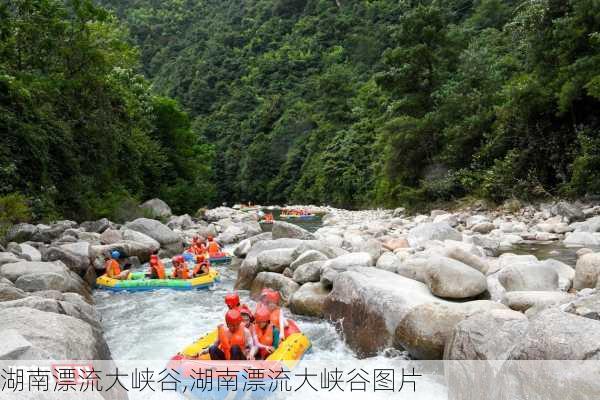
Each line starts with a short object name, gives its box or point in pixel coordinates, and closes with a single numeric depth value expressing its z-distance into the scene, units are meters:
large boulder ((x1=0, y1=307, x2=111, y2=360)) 4.68
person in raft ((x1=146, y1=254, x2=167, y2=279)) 12.22
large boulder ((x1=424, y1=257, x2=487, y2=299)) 6.95
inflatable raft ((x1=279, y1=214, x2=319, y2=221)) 33.12
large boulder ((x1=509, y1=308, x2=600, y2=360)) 3.65
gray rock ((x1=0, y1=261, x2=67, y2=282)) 9.45
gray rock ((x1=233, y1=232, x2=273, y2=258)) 15.60
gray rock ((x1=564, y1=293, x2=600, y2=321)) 4.52
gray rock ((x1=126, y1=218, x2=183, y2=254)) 17.82
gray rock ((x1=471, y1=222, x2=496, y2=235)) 14.88
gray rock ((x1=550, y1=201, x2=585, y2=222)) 14.02
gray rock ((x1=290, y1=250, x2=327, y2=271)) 10.02
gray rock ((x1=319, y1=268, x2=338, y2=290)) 8.77
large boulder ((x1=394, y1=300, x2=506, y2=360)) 5.91
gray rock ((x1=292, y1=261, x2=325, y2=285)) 9.48
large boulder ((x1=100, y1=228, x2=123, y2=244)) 15.45
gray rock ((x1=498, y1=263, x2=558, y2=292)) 6.83
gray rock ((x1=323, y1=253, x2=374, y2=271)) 8.84
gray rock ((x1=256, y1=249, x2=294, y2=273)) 10.81
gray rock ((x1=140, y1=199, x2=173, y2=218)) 24.77
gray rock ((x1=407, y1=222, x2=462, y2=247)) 12.17
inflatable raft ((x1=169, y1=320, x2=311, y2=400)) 5.29
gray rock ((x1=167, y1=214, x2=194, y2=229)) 23.97
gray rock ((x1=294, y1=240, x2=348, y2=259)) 10.66
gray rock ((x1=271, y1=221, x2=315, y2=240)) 14.91
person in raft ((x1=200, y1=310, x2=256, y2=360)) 5.67
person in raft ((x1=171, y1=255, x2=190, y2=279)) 12.32
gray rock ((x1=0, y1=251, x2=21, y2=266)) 10.31
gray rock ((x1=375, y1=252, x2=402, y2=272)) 8.88
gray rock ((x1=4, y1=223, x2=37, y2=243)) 13.65
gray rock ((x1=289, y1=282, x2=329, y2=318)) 8.56
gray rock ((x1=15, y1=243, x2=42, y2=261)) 11.40
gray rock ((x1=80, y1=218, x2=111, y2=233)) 17.83
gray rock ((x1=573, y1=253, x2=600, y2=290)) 6.47
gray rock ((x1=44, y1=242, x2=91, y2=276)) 12.35
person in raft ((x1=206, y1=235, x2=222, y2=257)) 16.06
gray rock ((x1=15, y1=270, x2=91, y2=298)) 9.01
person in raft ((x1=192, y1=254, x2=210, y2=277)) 12.45
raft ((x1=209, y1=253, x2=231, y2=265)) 15.97
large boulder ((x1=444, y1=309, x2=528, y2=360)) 4.65
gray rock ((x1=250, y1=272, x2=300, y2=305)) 9.51
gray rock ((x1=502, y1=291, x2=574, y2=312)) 5.82
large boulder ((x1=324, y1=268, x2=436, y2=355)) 6.62
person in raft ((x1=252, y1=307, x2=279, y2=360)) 6.09
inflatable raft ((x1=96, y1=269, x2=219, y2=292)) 11.96
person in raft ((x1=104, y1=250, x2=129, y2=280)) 12.28
